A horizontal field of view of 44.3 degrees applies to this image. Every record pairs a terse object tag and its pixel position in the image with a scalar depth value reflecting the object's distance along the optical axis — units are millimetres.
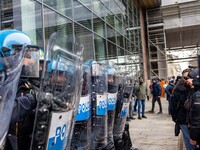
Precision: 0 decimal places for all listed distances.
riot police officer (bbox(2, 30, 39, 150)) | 1494
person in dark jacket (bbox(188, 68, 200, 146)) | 2793
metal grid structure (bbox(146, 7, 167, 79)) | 20312
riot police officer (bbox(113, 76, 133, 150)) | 3307
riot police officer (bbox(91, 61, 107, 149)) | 2633
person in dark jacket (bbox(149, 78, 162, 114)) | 9945
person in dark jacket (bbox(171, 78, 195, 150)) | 3670
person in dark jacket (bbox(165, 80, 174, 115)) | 8599
